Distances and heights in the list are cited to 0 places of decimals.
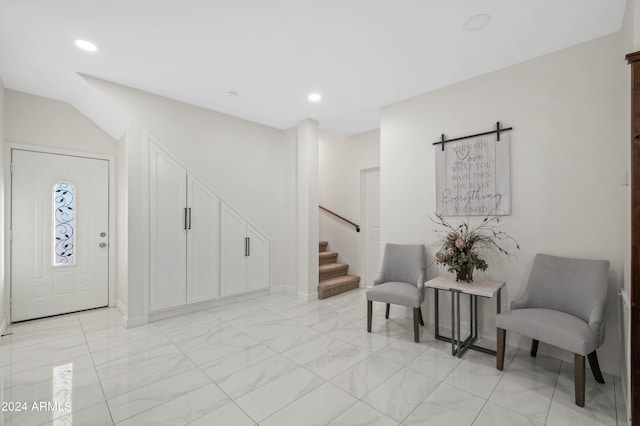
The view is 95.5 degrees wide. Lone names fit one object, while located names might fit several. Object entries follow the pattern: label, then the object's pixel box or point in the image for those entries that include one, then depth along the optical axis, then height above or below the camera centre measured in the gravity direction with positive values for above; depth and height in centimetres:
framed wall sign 283 +39
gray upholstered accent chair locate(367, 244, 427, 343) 292 -77
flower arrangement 276 -32
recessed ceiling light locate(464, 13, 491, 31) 214 +146
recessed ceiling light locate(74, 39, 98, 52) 247 +146
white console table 256 -75
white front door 339 -25
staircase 452 -110
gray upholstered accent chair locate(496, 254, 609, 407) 195 -77
